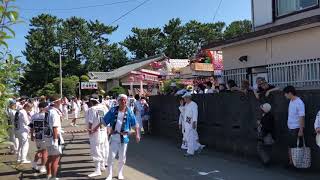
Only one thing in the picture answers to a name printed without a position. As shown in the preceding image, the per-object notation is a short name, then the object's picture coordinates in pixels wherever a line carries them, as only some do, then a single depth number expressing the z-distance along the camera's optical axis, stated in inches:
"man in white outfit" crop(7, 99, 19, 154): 330.5
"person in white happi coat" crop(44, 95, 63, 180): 239.2
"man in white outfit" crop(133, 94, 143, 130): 490.0
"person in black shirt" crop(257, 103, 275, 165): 269.9
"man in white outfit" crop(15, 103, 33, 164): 313.1
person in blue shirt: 246.6
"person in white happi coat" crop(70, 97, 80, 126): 705.5
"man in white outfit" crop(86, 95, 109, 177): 265.0
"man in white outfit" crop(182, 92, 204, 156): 324.9
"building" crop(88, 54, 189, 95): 696.1
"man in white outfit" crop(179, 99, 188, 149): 338.8
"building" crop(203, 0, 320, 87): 311.9
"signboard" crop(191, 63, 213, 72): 557.2
